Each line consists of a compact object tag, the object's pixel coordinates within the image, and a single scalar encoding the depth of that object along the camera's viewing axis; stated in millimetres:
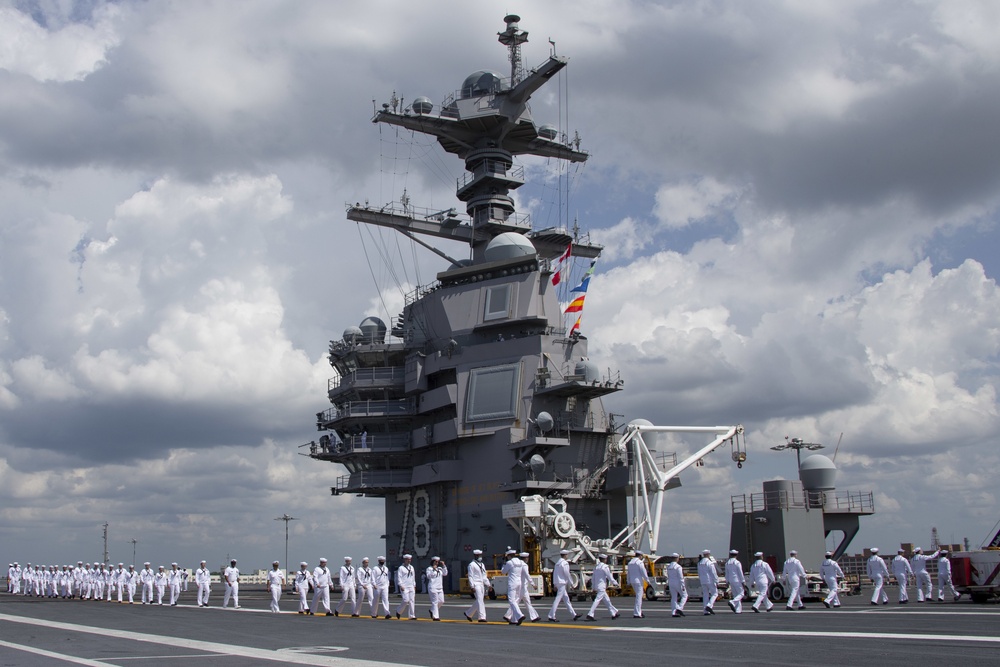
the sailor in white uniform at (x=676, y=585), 24703
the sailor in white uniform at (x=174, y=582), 39625
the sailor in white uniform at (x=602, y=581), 23531
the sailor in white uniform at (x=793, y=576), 26219
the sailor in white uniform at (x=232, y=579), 34781
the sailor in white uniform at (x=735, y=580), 25531
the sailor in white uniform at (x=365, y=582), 28805
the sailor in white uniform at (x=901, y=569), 30953
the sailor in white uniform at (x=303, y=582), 31406
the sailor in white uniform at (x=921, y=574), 29109
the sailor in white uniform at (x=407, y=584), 27172
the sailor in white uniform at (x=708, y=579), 24859
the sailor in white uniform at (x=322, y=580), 30453
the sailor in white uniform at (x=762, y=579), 25688
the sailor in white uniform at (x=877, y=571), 28125
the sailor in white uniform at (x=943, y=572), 29228
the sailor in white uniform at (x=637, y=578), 24197
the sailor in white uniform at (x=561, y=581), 23141
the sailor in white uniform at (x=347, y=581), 30375
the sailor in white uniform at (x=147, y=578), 41812
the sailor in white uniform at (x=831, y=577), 26453
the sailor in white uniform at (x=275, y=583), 32666
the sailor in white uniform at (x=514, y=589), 22609
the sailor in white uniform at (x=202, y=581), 37406
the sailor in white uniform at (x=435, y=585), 25922
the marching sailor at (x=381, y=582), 27964
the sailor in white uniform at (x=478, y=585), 24203
